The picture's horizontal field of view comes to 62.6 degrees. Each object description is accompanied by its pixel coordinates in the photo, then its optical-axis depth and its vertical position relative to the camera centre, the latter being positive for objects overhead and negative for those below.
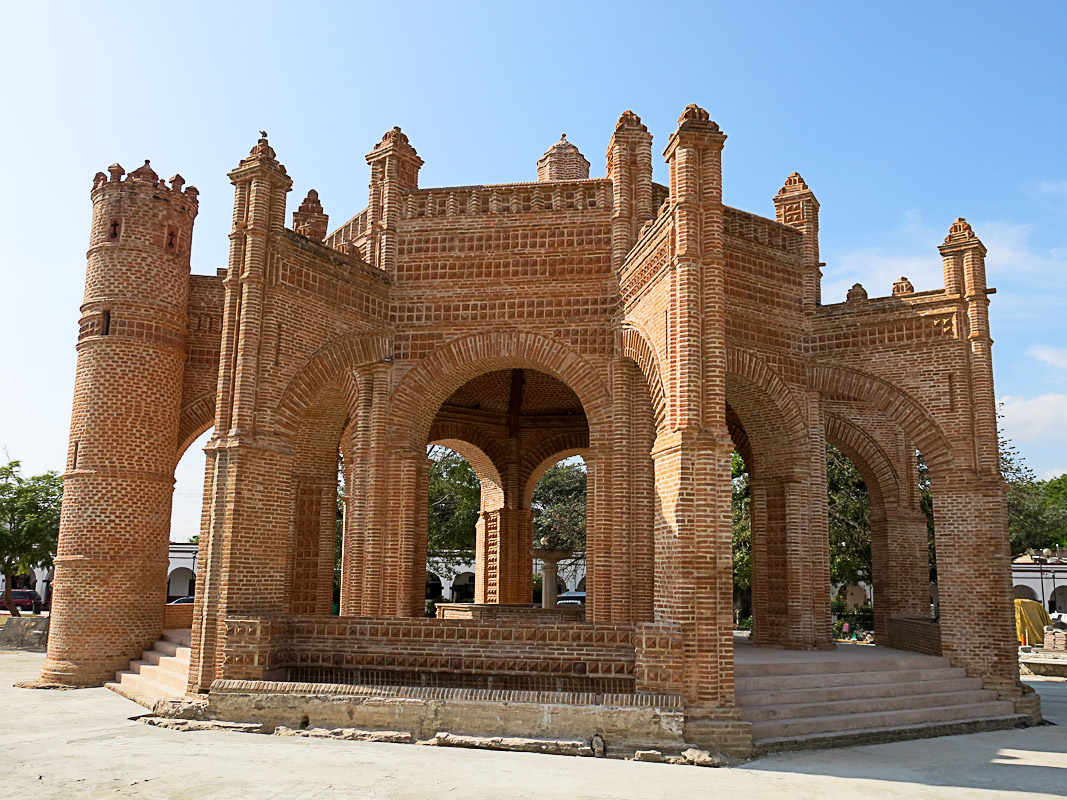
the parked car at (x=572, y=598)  35.49 -1.39
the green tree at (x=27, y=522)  26.11 +1.07
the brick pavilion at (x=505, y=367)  9.70 +2.06
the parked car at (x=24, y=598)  39.98 -1.87
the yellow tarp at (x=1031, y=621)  24.59 -1.43
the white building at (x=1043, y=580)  41.19 -0.45
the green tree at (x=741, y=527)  25.36 +1.11
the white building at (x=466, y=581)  41.45 -0.88
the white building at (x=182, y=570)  43.97 -0.56
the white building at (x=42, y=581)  45.32 -1.27
